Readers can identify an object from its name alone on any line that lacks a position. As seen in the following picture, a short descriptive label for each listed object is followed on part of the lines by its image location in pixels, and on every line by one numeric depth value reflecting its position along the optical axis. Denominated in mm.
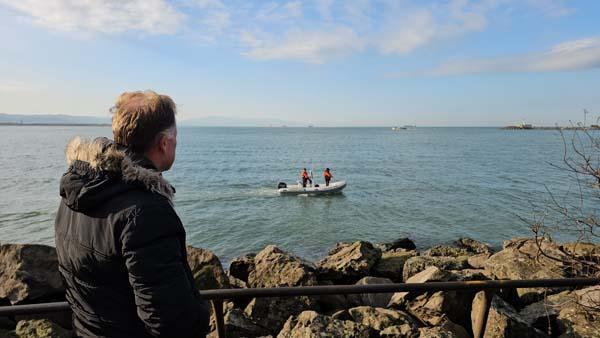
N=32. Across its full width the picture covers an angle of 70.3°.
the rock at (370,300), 5949
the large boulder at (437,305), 4922
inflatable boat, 31141
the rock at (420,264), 7941
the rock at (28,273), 6227
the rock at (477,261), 9789
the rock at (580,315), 4352
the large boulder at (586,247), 9161
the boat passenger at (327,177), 31562
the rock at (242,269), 8531
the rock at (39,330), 4387
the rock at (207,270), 6879
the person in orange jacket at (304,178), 31750
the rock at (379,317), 4445
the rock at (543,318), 4746
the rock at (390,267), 9659
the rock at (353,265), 9352
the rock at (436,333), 3809
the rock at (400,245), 15777
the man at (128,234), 1705
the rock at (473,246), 15561
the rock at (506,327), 4129
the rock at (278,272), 6934
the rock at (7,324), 5434
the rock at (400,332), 4000
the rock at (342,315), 4892
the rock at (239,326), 4703
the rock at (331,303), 5785
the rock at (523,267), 7160
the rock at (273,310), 5215
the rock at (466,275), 6039
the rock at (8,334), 4367
